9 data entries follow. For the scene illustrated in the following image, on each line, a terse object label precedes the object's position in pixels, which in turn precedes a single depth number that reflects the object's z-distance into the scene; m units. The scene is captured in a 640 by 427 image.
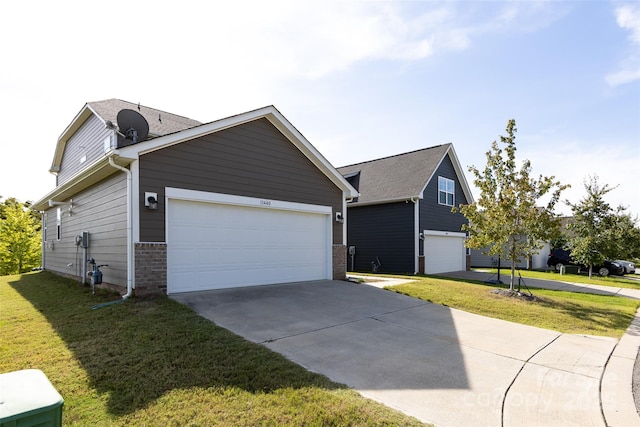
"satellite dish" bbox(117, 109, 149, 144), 9.45
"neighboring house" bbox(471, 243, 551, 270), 25.41
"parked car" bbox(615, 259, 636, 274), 22.97
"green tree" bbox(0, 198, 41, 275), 18.48
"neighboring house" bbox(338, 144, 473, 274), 17.55
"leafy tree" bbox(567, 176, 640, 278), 17.59
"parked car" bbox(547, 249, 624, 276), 21.72
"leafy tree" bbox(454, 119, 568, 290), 10.78
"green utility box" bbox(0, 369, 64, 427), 1.88
